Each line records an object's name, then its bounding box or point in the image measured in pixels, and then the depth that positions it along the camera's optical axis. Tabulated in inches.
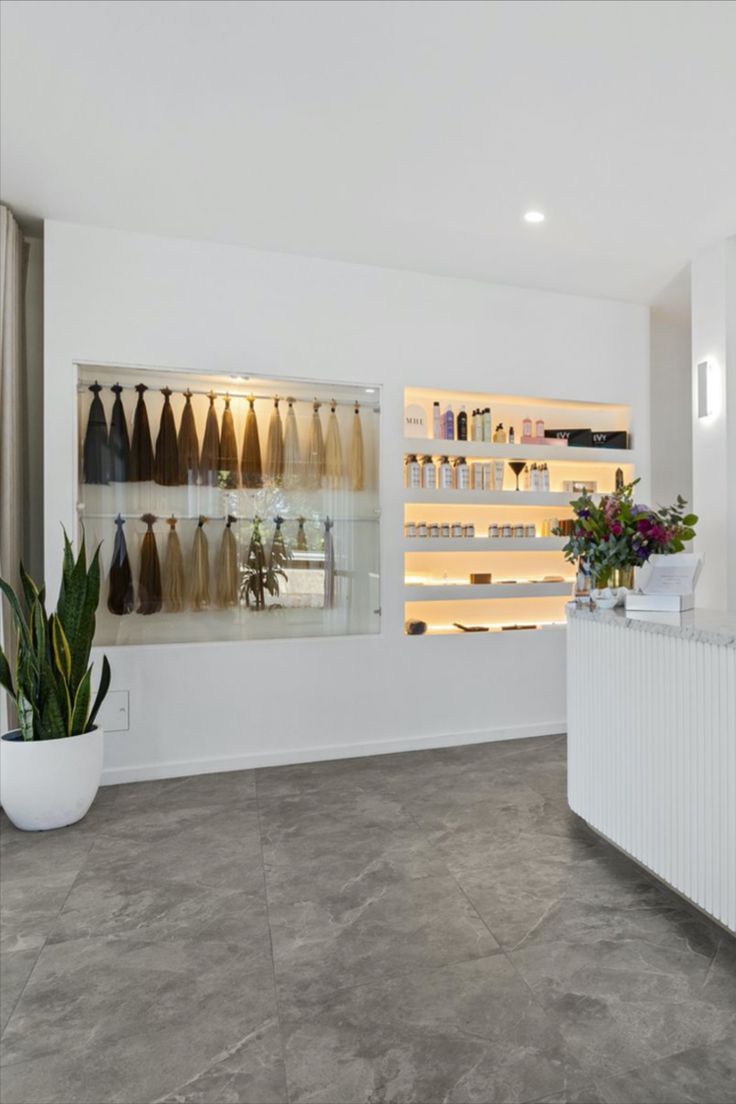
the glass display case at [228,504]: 137.7
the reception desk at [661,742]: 74.7
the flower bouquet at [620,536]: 96.8
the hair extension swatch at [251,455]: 146.7
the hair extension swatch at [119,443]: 137.7
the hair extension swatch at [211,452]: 144.1
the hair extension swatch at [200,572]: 142.8
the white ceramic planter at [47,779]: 106.5
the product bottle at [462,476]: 163.0
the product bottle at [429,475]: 159.6
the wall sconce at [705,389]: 147.8
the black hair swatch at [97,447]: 135.0
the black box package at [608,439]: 177.0
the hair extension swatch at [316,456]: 151.6
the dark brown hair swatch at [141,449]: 139.5
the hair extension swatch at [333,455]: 152.9
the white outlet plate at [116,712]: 134.3
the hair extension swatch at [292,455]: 149.7
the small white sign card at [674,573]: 92.0
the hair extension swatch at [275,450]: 148.3
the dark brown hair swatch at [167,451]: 141.3
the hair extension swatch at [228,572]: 144.9
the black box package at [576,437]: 174.9
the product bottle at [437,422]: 163.2
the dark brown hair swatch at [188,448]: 142.7
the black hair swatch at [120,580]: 137.2
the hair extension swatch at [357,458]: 154.6
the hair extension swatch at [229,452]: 145.3
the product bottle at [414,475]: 158.4
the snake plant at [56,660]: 110.0
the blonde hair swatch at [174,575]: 140.8
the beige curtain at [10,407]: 123.9
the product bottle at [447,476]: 161.8
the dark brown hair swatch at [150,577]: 138.9
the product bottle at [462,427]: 164.1
